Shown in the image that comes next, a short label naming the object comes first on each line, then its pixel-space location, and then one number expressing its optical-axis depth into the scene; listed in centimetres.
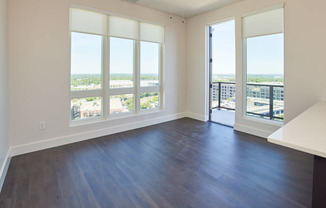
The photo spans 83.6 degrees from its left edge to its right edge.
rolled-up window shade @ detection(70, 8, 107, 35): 342
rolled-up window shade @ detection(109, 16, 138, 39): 392
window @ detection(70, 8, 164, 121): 360
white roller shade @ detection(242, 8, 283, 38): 348
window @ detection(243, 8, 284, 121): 359
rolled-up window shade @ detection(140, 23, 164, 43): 446
